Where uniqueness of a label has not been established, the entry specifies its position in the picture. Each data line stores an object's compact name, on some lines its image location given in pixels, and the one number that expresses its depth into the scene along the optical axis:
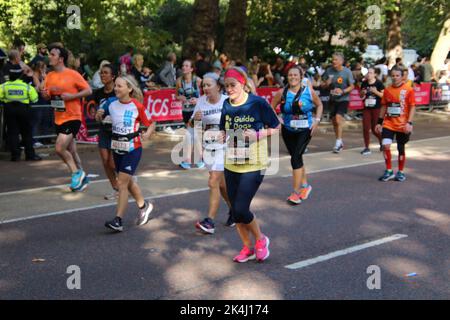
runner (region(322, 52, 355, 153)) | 15.38
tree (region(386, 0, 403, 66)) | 27.19
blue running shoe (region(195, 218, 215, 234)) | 8.31
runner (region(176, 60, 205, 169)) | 12.83
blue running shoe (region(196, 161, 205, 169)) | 12.94
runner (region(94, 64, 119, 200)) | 9.75
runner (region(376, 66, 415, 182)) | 11.70
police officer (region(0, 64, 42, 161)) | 13.38
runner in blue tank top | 10.09
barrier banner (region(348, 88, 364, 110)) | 21.50
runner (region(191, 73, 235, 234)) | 8.44
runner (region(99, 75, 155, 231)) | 8.45
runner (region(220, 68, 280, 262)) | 7.09
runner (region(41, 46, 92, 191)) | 10.51
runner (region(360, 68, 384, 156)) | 15.27
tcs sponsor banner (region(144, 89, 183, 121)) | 16.92
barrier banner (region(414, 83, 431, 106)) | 24.67
